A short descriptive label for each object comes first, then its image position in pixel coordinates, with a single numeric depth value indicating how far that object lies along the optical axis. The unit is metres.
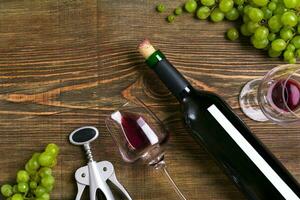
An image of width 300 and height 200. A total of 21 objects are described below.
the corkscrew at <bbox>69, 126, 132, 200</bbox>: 1.18
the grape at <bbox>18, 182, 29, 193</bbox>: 1.15
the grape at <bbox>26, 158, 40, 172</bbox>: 1.17
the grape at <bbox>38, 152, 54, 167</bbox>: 1.16
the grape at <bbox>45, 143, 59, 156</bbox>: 1.18
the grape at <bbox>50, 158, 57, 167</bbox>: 1.21
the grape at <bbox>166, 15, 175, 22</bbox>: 1.25
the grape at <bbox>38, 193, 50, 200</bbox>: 1.16
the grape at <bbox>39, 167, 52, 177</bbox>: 1.17
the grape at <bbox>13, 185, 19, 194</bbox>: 1.17
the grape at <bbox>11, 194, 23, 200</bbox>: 1.14
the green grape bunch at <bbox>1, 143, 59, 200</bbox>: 1.16
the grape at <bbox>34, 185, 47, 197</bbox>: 1.15
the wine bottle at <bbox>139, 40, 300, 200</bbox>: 1.09
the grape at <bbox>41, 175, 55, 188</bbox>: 1.15
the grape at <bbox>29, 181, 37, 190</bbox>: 1.16
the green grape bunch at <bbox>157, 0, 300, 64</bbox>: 1.17
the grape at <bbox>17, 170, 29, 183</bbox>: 1.16
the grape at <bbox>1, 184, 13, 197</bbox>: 1.17
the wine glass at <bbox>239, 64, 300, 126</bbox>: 1.15
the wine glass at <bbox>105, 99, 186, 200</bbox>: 1.15
